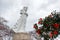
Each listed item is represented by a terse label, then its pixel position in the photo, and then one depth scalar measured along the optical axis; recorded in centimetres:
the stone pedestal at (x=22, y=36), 417
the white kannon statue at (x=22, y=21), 482
